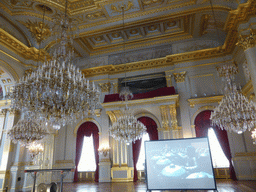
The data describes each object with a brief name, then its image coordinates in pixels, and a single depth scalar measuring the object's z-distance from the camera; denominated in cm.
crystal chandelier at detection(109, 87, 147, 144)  732
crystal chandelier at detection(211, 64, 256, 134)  598
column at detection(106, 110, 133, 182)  957
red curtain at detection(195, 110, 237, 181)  891
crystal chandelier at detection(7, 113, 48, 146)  703
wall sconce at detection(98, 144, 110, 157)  1015
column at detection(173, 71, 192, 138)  949
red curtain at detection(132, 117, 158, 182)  991
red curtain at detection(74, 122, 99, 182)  1054
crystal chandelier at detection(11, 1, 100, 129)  458
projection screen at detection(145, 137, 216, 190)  530
